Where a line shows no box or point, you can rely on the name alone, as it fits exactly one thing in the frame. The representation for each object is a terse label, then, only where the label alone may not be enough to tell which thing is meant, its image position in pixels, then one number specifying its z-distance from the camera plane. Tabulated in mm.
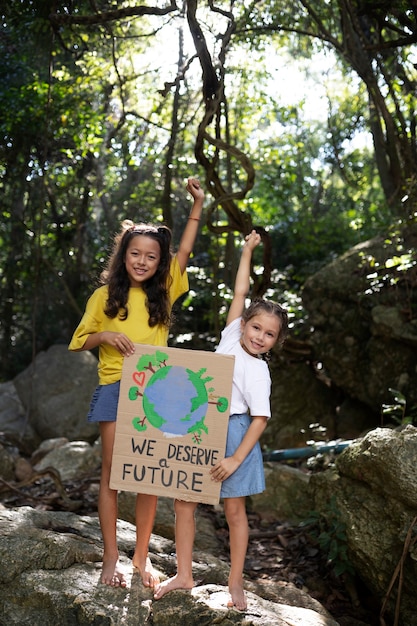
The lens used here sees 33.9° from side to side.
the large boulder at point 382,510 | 3270
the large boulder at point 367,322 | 5523
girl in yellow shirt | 2881
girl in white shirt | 2721
